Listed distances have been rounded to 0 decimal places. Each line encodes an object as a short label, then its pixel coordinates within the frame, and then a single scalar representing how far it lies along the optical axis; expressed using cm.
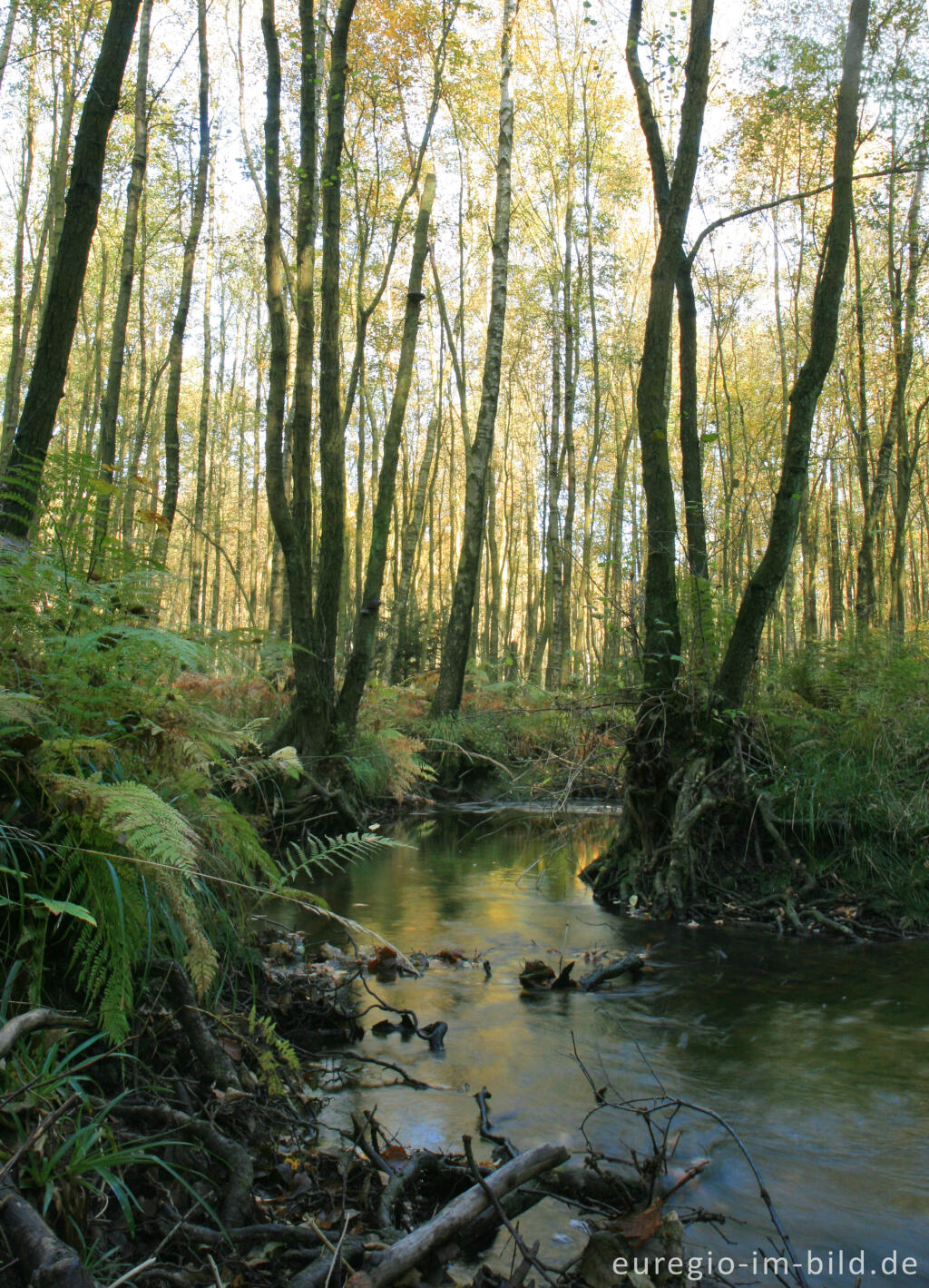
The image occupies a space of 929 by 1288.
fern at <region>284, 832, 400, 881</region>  331
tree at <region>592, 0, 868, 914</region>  612
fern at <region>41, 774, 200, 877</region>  206
